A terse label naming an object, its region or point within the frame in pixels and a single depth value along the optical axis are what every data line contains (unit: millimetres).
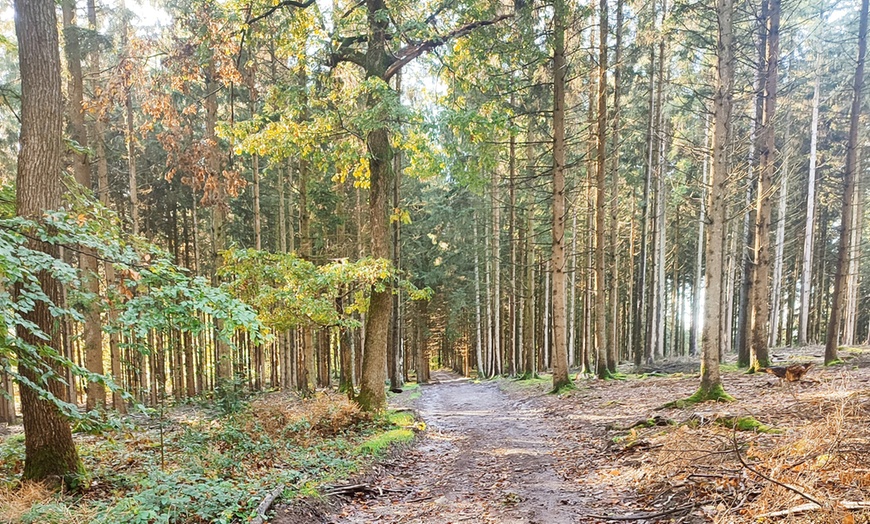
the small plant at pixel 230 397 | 8336
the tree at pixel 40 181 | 5215
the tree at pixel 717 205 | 8148
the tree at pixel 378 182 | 9844
